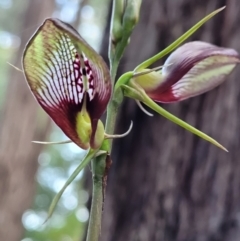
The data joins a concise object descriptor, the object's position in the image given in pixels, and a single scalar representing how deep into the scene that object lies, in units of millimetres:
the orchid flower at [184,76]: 201
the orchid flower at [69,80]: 184
